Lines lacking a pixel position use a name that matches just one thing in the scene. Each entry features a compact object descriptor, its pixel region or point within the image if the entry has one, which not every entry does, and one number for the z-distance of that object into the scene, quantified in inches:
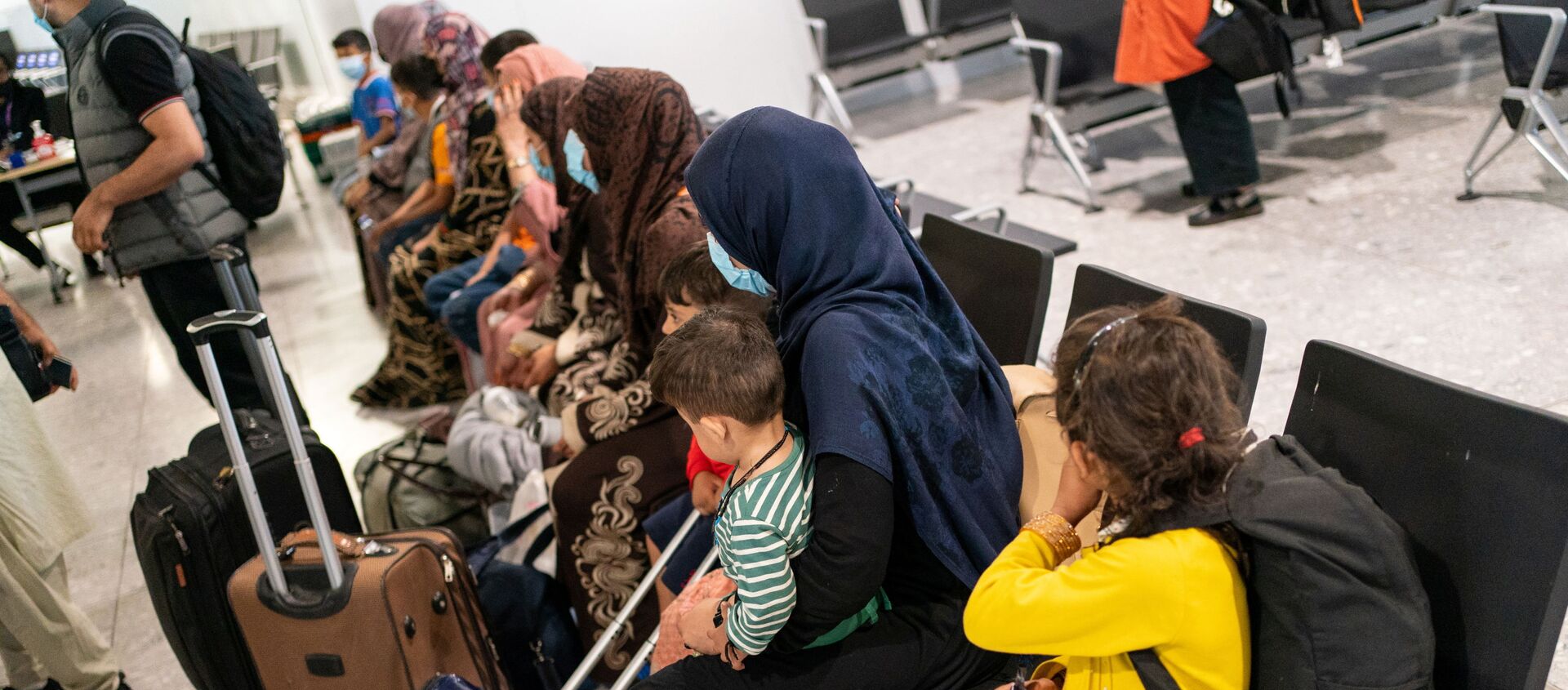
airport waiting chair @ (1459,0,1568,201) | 131.3
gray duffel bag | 113.7
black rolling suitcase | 88.0
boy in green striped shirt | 56.0
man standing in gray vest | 103.8
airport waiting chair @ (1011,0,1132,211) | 181.0
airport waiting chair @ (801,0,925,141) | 240.2
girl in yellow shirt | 44.6
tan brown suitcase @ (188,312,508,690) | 77.7
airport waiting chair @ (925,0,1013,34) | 253.9
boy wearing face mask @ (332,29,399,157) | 223.6
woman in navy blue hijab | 54.5
